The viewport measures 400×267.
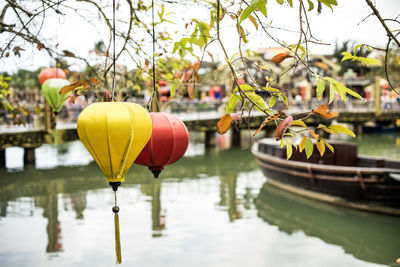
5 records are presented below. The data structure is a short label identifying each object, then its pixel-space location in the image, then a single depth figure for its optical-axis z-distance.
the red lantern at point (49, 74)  5.27
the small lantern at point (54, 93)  4.33
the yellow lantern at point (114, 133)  1.71
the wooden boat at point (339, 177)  8.52
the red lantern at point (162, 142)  2.13
